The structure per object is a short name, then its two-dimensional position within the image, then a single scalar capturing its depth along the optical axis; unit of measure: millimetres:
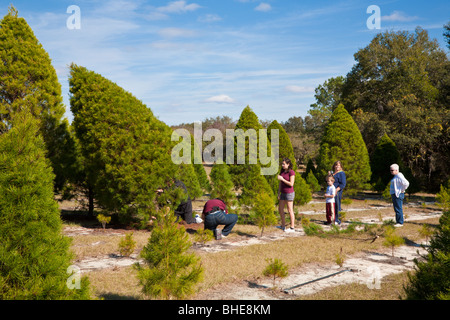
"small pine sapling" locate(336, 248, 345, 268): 5867
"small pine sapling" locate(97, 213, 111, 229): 8641
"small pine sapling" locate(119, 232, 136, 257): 6230
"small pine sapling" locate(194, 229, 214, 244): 7262
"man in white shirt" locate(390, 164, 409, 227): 9945
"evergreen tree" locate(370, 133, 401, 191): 21969
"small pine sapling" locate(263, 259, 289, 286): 4965
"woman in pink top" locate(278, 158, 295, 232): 9273
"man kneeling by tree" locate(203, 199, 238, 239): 7934
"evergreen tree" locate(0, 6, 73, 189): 9773
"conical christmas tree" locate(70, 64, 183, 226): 8469
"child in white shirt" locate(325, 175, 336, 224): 10141
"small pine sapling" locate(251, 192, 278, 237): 8500
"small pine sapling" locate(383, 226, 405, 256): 6680
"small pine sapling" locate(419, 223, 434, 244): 7602
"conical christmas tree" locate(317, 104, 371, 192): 17891
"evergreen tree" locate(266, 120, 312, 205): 12086
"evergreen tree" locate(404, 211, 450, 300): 3188
